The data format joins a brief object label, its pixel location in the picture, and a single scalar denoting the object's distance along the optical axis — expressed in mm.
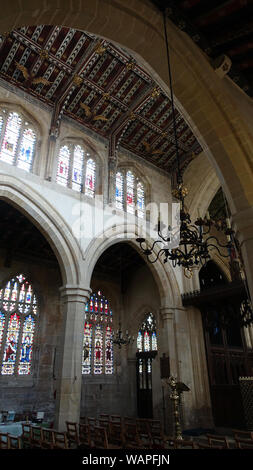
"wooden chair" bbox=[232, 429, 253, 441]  5266
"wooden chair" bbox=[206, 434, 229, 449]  4598
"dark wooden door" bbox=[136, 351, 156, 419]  13461
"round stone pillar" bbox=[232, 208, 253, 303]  3871
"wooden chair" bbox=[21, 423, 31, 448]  6184
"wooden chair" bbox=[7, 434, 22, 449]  4924
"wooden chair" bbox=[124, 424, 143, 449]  4891
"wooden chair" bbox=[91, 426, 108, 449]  5210
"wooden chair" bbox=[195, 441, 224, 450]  4171
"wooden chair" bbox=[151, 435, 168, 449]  4738
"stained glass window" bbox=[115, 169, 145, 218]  12156
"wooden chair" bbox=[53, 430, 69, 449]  4843
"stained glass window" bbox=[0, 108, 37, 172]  9430
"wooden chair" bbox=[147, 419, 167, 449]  4770
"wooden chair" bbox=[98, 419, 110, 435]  7720
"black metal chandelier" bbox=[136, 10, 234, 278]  5336
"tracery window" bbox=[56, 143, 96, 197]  10648
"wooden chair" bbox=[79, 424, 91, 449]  5590
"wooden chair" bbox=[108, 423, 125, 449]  6401
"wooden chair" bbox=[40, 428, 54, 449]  5105
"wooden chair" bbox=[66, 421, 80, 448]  5916
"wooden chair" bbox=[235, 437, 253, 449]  4637
